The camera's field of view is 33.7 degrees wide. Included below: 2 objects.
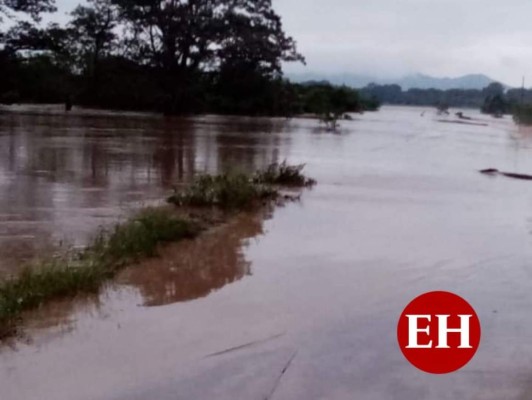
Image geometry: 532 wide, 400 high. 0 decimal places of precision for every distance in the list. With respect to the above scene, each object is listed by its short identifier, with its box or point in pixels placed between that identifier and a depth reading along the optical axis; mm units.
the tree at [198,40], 51219
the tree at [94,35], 53719
